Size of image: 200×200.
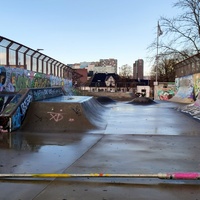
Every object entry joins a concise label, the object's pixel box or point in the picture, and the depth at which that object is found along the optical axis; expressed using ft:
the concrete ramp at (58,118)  30.67
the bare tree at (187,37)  95.41
